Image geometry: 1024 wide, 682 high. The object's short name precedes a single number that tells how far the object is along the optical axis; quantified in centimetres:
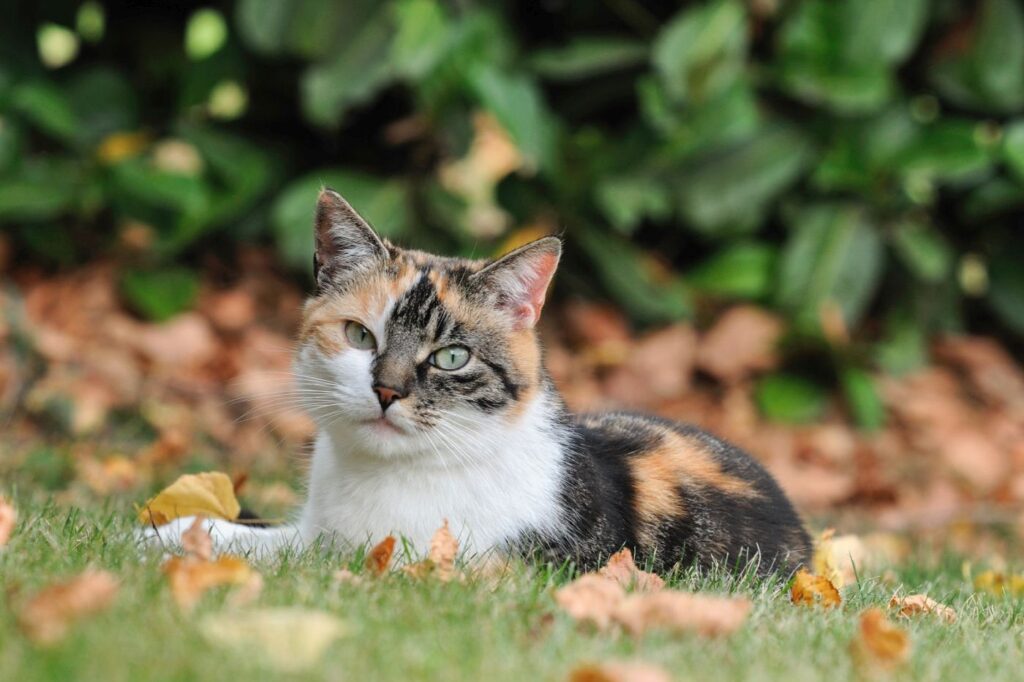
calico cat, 595
